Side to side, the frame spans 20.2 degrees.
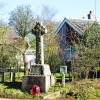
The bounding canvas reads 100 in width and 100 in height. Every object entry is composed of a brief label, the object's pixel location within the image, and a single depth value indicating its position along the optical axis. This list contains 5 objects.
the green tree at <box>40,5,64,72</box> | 20.00
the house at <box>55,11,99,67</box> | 29.56
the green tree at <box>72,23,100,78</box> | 16.95
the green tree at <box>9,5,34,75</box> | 31.55
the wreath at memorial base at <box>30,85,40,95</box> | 12.86
